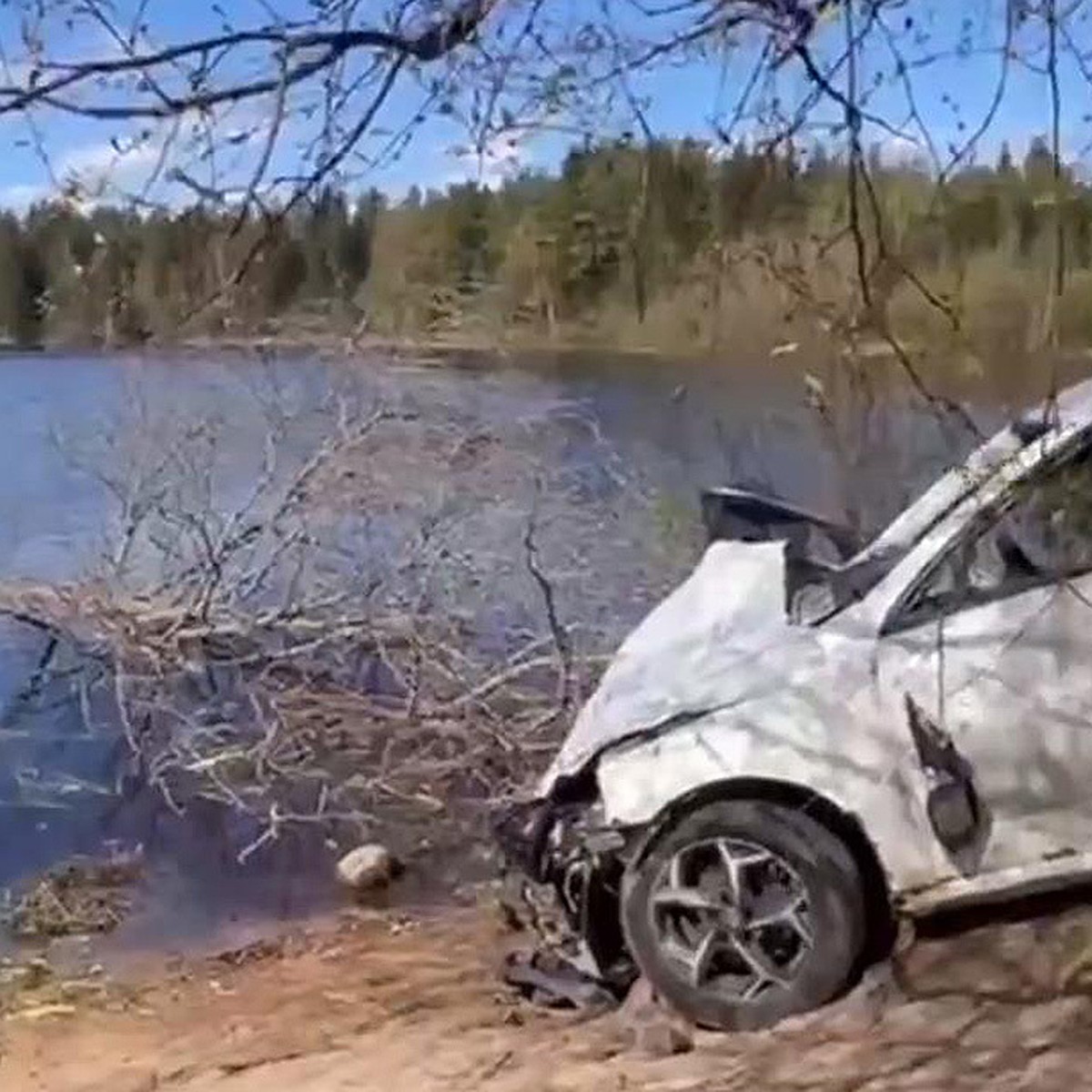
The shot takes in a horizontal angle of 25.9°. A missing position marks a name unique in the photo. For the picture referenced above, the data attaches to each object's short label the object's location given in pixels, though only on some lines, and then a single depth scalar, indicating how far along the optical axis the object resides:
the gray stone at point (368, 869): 11.95
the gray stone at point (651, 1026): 7.29
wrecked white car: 6.98
